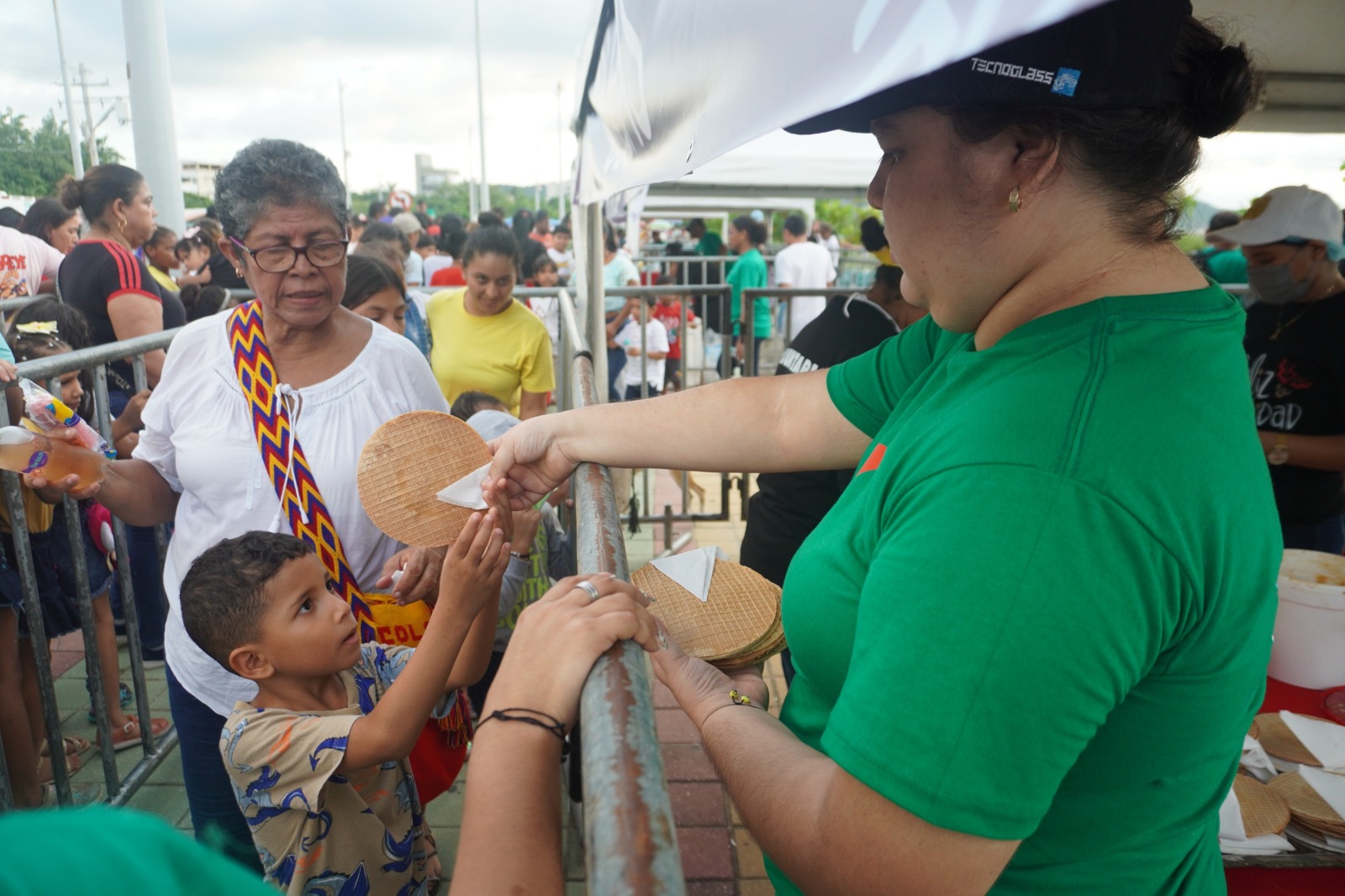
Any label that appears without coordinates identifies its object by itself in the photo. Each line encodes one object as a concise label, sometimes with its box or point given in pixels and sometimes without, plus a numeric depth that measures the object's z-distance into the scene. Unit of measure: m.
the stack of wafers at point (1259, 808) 1.80
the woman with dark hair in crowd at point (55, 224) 6.71
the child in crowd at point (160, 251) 6.77
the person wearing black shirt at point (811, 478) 3.21
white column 9.06
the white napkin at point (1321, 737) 2.04
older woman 2.18
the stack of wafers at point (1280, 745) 2.05
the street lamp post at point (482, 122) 34.53
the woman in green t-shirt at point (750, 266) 9.30
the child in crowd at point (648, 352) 8.08
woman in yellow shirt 4.72
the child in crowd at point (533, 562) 2.95
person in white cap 3.29
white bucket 2.18
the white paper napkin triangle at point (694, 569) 1.75
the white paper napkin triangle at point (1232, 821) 1.78
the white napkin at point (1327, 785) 1.87
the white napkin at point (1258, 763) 2.03
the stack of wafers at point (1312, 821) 1.80
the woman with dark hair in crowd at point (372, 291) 4.01
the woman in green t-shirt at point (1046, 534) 0.77
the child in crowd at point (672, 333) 9.35
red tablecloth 1.81
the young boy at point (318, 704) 1.69
